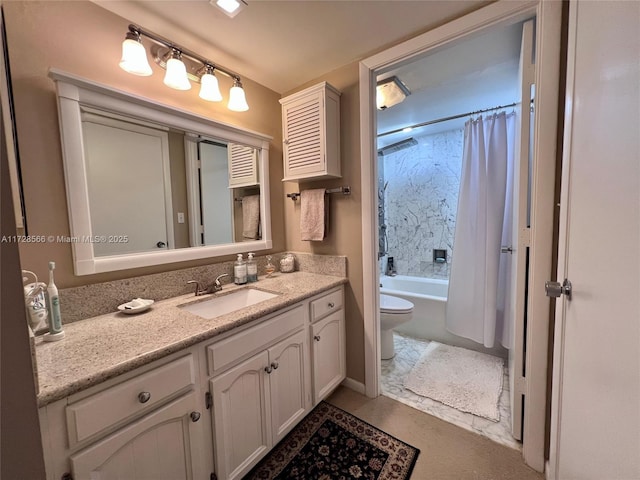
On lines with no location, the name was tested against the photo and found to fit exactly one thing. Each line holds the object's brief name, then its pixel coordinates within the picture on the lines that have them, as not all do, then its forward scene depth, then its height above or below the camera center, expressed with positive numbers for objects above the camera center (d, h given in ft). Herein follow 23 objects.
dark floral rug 4.04 -3.92
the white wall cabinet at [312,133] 5.30 +1.91
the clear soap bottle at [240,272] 5.34 -0.99
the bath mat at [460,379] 5.46 -3.91
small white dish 3.72 -1.16
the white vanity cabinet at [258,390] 3.42 -2.53
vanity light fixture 3.80 +2.68
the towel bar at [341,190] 5.67 +0.68
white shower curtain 6.91 -0.52
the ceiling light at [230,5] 3.81 +3.27
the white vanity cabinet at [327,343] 4.99 -2.52
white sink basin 4.50 -1.46
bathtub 7.54 -3.39
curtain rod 7.26 +3.13
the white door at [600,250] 1.73 -0.31
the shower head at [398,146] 9.73 +2.82
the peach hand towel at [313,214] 5.84 +0.17
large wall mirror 3.60 +0.81
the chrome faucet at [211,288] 4.71 -1.19
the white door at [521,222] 3.92 -0.10
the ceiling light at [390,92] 5.93 +3.07
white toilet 6.89 -2.64
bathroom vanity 2.32 -1.87
